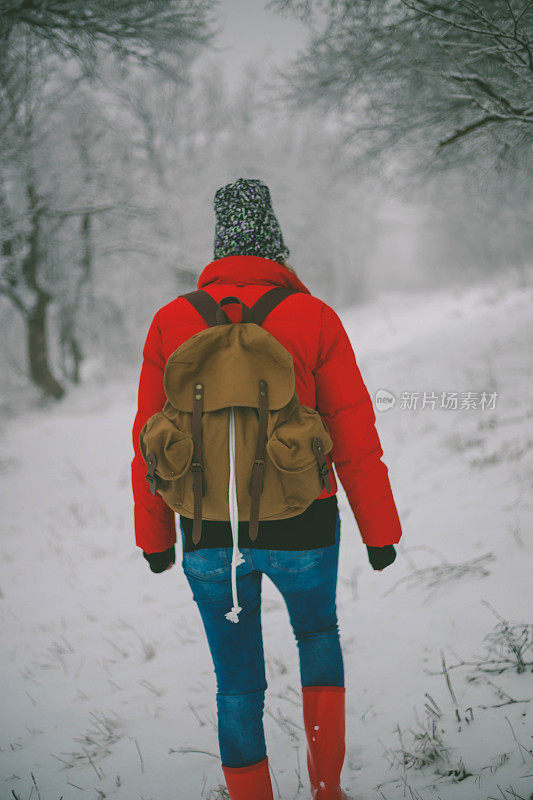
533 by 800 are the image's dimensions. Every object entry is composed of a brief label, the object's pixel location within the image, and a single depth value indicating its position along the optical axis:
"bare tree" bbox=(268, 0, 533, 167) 2.75
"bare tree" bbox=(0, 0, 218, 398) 3.52
